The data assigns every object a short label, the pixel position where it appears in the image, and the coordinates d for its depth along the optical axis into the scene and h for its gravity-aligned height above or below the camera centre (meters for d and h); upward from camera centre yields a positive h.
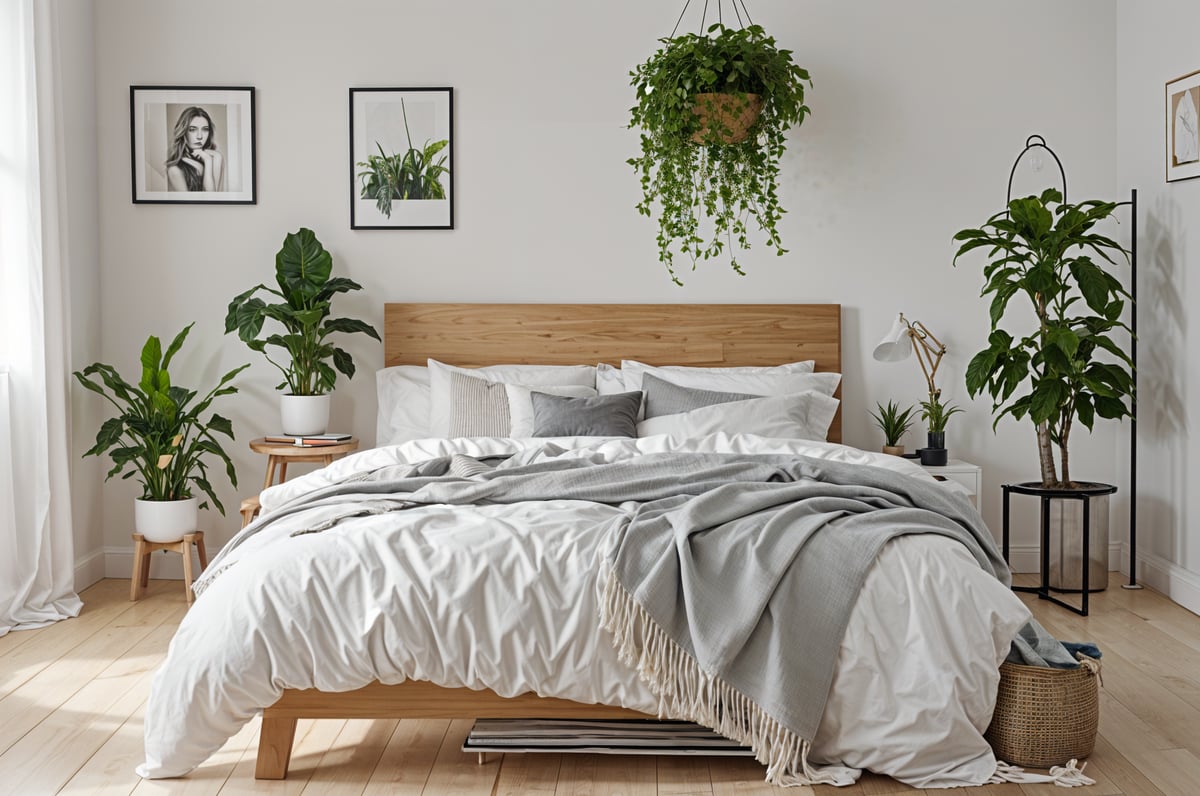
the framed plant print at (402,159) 4.84 +0.88
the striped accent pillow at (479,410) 4.36 -0.22
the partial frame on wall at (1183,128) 4.16 +0.85
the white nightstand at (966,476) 4.52 -0.52
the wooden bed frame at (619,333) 4.85 +0.09
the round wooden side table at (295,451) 4.48 -0.38
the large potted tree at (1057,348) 4.21 +0.01
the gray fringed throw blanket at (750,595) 2.54 -0.57
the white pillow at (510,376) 4.53 -0.09
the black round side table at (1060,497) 4.18 -0.59
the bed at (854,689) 2.53 -0.80
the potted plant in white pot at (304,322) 4.54 +0.15
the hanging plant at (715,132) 4.35 +0.91
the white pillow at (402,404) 4.62 -0.20
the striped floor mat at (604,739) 2.74 -0.97
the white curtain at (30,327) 4.05 +0.13
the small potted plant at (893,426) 4.76 -0.33
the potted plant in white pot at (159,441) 4.39 -0.33
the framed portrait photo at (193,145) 4.83 +0.95
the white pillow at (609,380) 4.62 -0.11
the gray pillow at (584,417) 4.15 -0.24
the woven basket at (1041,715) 2.62 -0.88
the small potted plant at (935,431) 4.58 -0.34
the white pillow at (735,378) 4.57 -0.10
